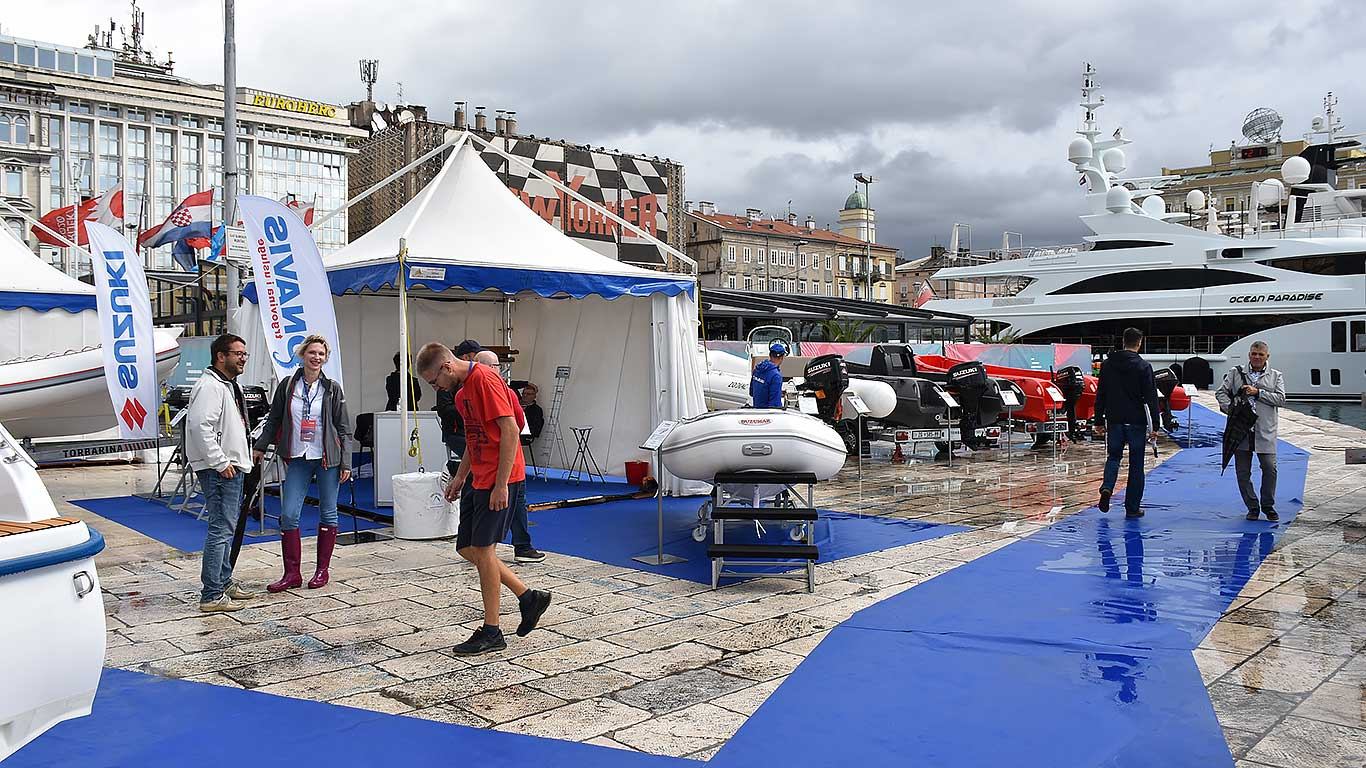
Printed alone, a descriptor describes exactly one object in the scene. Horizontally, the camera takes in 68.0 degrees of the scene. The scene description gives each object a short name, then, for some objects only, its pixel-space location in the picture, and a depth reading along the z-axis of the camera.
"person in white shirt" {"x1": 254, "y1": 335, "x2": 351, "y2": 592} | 6.41
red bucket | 11.12
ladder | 12.28
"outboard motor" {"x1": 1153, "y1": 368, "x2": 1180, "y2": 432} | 17.34
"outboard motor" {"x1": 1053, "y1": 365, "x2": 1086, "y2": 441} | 16.86
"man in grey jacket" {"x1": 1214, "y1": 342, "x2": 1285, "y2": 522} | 9.09
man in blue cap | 9.07
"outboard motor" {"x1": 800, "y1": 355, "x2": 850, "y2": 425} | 12.63
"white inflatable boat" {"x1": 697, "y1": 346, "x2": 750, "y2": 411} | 13.48
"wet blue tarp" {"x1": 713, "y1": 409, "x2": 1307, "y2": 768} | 3.95
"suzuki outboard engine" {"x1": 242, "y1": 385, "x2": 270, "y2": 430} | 9.49
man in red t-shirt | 5.16
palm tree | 30.67
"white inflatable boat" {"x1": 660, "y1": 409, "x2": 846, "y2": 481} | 7.37
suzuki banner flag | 8.95
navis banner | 8.11
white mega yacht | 35.19
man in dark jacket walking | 9.12
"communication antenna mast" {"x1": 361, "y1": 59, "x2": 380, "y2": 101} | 68.31
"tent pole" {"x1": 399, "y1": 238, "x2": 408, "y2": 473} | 8.94
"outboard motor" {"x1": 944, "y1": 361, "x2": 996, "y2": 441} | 14.81
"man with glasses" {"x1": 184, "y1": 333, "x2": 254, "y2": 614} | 5.85
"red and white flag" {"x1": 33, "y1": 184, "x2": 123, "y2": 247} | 18.53
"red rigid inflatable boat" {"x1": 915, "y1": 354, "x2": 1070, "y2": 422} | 15.43
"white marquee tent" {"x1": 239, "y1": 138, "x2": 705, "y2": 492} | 9.72
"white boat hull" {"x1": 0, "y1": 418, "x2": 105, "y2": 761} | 2.79
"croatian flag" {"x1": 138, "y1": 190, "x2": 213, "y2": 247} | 18.03
